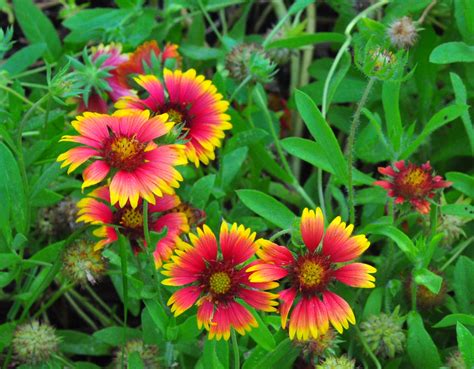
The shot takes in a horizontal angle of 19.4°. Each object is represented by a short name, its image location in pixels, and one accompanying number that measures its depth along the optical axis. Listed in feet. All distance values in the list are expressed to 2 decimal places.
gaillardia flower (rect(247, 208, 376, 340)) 2.10
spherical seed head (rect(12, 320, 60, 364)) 2.33
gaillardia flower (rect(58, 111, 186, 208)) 2.10
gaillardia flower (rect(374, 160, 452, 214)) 2.32
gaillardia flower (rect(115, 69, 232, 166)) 2.36
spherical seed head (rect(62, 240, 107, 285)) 2.26
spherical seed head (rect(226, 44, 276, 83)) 2.49
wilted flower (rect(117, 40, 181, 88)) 2.63
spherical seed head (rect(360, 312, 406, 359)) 2.30
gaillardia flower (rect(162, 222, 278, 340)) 2.13
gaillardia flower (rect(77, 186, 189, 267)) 2.26
